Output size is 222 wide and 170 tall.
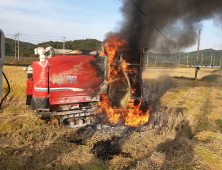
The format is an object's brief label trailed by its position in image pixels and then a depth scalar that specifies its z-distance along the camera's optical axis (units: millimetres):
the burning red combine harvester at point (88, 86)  5078
